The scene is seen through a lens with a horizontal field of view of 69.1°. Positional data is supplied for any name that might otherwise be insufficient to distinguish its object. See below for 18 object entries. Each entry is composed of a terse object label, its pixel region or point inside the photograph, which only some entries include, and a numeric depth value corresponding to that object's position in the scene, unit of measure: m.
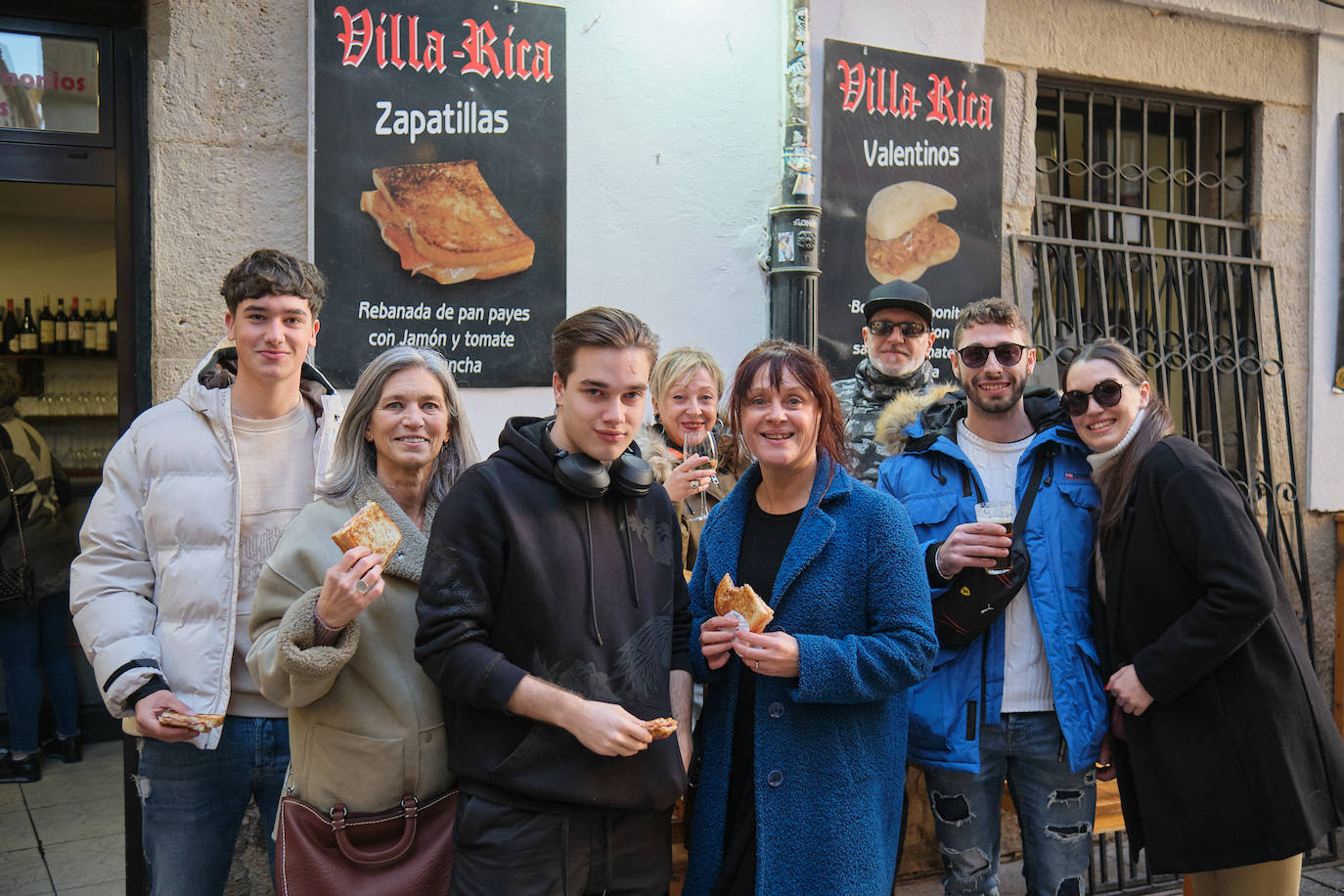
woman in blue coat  2.12
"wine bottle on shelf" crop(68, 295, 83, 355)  6.21
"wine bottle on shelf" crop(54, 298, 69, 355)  6.19
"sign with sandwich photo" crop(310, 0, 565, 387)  3.62
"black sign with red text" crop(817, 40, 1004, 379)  4.44
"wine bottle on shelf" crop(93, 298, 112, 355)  6.23
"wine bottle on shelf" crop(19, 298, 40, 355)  6.10
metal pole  4.17
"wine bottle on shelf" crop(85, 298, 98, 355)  6.21
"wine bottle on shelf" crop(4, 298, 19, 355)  6.09
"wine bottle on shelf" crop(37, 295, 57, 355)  6.18
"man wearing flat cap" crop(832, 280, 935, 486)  3.41
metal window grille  4.95
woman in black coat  2.47
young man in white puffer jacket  2.41
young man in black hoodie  1.86
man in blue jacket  2.58
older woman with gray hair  1.99
